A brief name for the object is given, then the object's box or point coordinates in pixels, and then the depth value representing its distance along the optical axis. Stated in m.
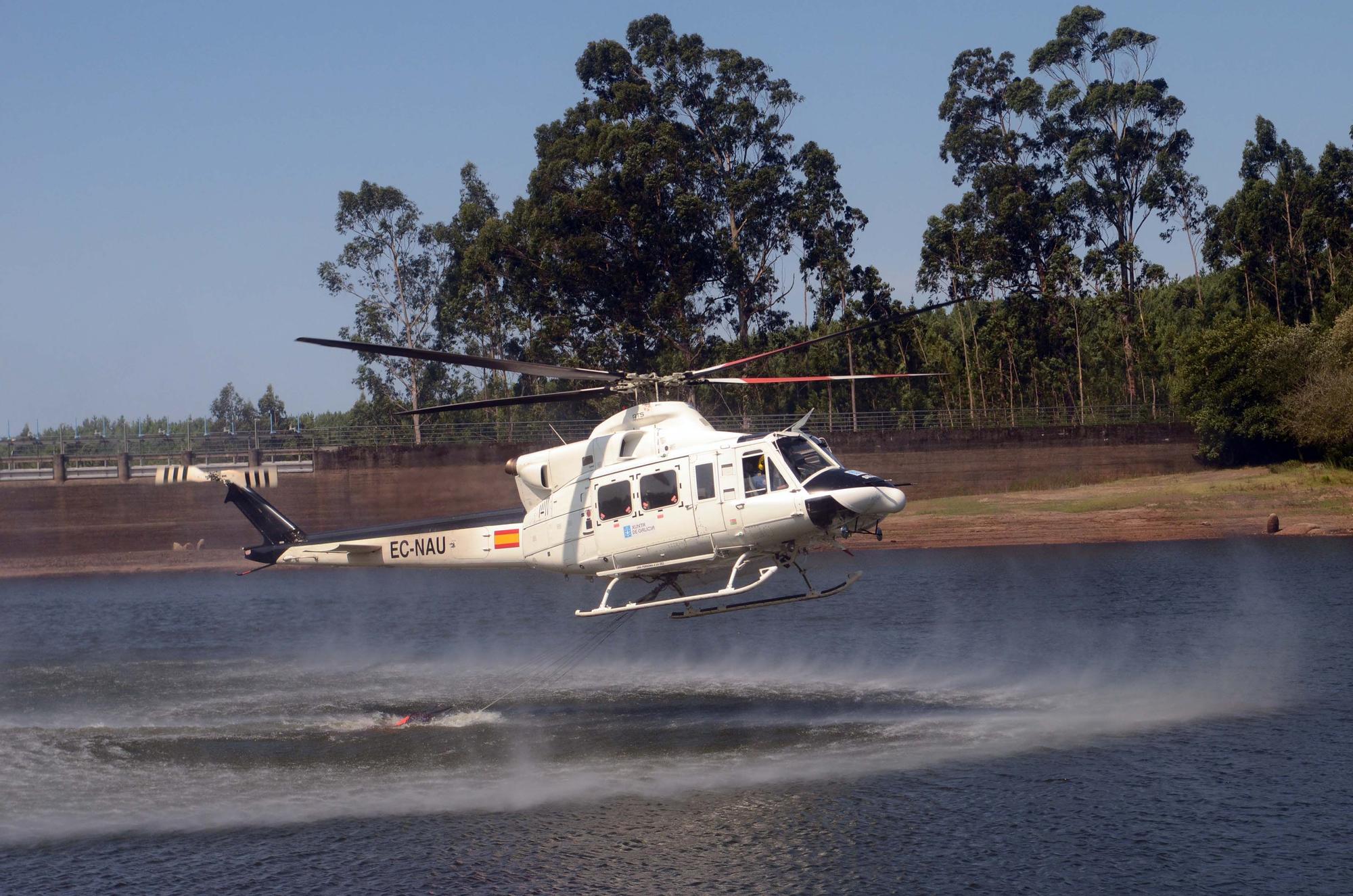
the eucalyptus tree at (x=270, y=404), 130.75
